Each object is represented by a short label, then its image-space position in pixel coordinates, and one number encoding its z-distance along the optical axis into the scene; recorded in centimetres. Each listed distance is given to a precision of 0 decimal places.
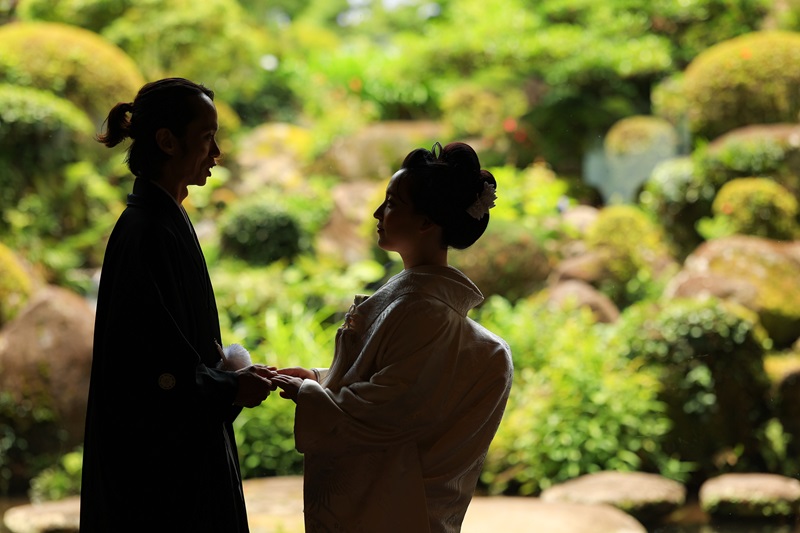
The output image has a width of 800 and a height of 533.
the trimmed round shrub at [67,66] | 783
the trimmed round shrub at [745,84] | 805
